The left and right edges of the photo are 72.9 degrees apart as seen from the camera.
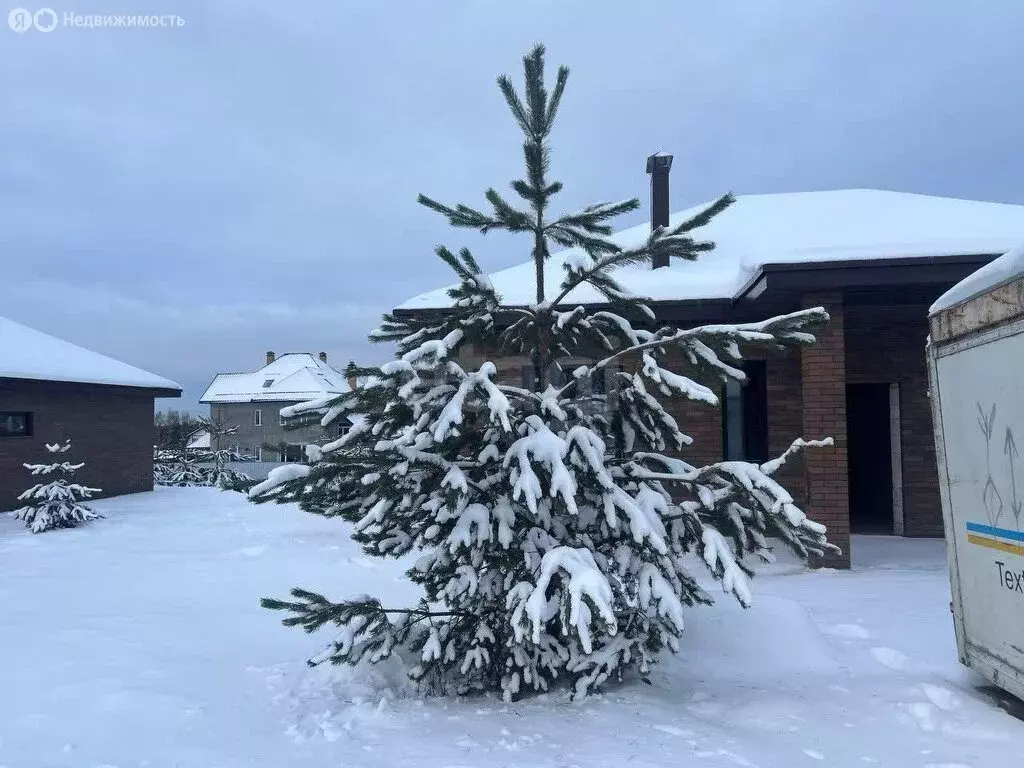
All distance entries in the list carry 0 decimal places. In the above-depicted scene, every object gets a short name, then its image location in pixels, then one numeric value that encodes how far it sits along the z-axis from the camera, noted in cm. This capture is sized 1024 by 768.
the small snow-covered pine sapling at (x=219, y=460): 2157
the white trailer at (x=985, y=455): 341
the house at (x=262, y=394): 4060
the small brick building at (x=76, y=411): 1516
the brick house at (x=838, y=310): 745
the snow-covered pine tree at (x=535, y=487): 373
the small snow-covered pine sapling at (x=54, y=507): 1249
